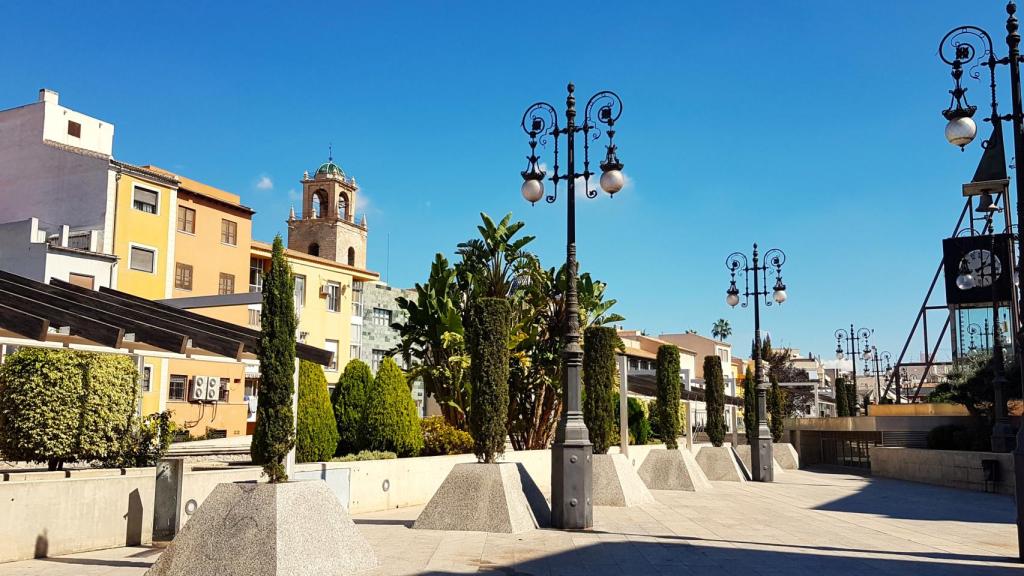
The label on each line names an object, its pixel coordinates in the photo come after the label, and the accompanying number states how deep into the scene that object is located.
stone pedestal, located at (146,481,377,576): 7.78
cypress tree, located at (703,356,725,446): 25.02
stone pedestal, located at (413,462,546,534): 11.47
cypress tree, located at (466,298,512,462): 12.36
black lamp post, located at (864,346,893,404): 58.42
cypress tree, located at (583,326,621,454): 15.22
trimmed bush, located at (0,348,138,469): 9.63
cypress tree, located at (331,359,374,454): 15.58
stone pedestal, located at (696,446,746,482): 24.84
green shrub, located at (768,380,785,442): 37.97
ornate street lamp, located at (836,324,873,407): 50.19
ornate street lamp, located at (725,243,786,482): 23.91
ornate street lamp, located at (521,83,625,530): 11.99
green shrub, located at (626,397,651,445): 28.83
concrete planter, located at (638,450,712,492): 20.00
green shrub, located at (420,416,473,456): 17.61
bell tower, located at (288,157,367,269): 69.56
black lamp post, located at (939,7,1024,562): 9.83
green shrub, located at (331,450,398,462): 14.67
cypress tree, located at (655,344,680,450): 20.27
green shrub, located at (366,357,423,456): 15.66
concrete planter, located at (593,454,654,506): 15.35
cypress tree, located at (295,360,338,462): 13.56
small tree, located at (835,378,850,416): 44.84
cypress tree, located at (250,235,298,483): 8.62
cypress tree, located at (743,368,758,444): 32.19
